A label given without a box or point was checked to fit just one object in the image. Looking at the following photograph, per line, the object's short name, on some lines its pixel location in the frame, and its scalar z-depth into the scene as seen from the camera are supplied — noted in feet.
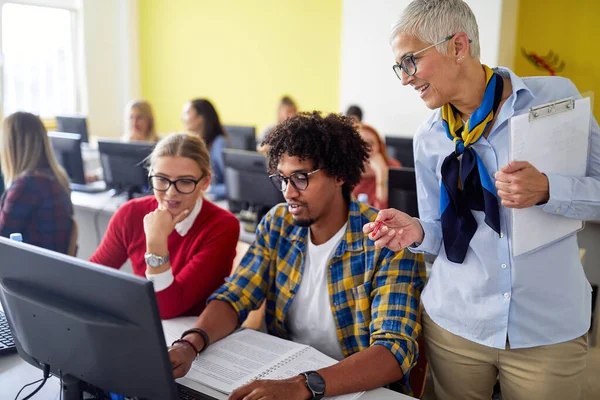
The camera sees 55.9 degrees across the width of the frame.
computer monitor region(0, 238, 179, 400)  2.92
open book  4.05
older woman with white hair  3.86
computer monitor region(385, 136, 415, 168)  12.01
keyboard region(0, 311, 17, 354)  4.58
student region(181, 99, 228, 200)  12.86
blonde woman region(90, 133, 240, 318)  5.32
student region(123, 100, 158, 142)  14.12
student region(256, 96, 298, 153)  16.88
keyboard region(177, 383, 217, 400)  3.88
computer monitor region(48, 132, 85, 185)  11.23
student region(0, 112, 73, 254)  7.59
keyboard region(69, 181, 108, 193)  12.26
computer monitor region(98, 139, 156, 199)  10.48
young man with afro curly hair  4.47
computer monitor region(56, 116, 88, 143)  16.33
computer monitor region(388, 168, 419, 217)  7.00
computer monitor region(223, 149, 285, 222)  8.88
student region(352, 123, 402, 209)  10.54
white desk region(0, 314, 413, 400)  3.95
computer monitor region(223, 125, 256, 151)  14.20
